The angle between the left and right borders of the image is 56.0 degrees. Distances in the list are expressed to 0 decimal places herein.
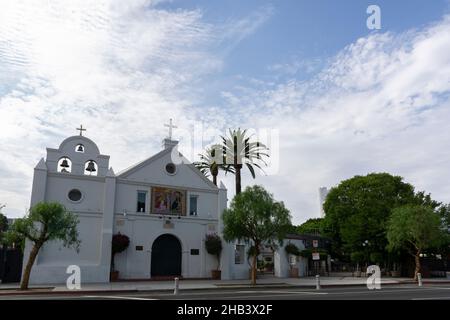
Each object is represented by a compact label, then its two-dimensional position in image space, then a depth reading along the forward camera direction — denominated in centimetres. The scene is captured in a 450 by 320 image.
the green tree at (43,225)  2333
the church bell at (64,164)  3102
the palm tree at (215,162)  4316
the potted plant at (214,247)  3388
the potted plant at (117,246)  3016
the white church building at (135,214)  2958
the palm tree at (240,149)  4175
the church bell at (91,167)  3183
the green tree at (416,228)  3116
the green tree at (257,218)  2861
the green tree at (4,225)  4206
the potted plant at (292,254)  3831
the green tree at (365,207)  3938
